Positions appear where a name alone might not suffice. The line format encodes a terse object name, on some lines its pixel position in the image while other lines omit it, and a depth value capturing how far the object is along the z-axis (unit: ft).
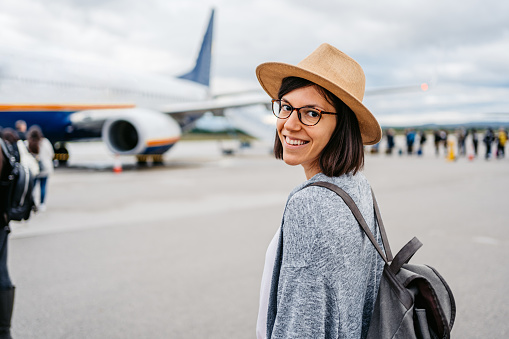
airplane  36.11
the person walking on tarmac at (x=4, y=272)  7.84
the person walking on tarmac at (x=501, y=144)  58.97
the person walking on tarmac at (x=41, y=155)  22.10
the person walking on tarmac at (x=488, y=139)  58.54
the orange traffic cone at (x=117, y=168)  39.27
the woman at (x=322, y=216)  3.33
